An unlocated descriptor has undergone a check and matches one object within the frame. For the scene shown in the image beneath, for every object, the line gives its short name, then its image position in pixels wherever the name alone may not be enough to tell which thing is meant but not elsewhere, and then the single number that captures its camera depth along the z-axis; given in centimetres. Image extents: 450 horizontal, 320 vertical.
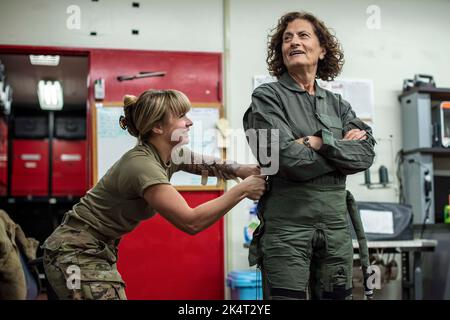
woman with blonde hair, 156
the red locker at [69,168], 658
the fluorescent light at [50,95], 620
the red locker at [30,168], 646
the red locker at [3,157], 588
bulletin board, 349
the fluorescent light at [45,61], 492
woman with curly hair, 159
